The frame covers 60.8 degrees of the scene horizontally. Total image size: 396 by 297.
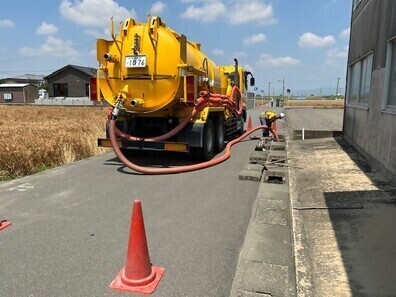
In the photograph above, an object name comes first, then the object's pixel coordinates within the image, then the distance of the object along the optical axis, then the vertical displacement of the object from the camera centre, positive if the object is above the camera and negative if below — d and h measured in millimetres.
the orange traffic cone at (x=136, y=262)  3033 -1519
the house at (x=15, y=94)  59938 -307
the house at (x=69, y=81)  55312 +1928
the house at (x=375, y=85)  6422 +218
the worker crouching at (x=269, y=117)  12211 -848
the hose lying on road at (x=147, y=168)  7105 -1605
